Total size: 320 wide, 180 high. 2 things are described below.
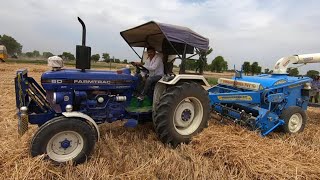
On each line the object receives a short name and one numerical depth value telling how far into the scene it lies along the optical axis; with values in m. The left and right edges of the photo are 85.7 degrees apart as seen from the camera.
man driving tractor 3.20
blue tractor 2.45
